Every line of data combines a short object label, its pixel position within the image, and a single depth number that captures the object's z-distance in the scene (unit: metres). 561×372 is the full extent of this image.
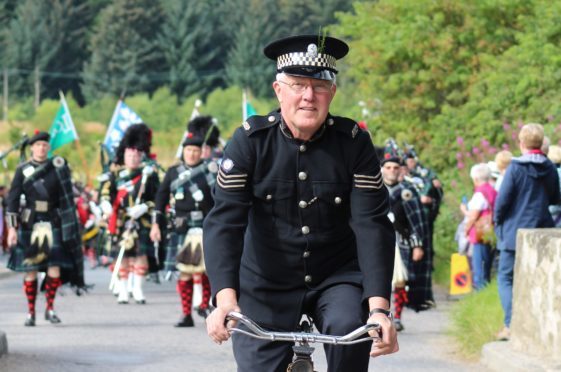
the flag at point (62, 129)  28.61
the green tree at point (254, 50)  114.81
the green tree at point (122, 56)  113.56
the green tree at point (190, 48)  115.81
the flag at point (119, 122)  27.84
